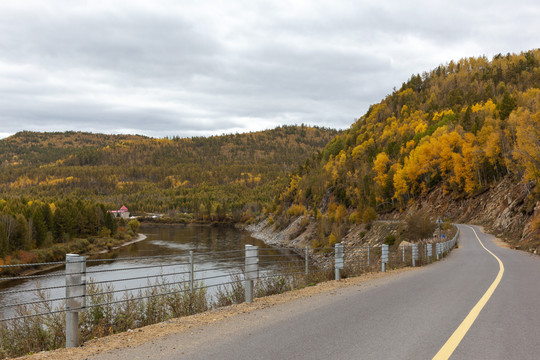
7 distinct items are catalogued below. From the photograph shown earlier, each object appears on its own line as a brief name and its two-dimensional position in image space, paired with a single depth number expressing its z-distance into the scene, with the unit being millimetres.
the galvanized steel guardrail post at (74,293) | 6145
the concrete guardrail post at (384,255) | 17150
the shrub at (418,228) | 44156
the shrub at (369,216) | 67500
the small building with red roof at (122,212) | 182125
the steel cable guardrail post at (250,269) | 9251
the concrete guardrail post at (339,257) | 13266
